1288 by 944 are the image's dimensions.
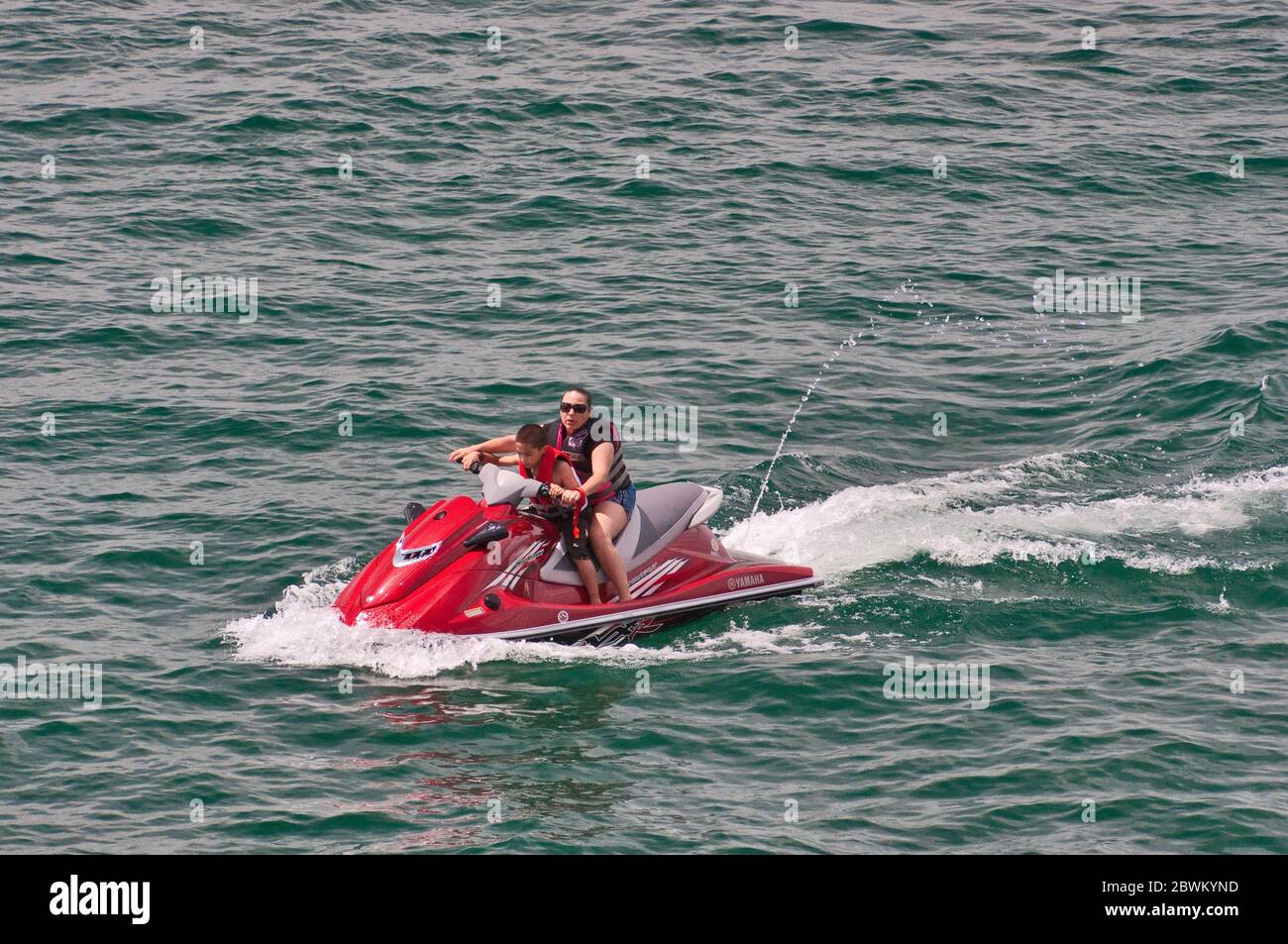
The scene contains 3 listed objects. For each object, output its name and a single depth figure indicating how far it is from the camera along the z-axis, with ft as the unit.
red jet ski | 47.67
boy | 48.29
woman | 49.08
